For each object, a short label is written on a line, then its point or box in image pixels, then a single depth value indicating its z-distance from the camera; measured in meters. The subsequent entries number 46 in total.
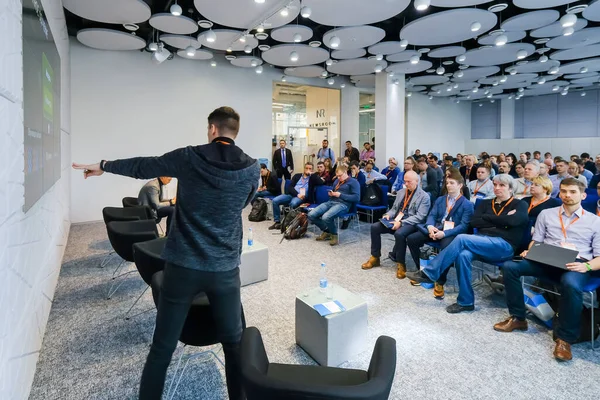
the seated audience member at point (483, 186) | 5.53
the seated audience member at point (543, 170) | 5.58
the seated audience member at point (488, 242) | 3.39
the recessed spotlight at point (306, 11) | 5.12
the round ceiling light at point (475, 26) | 5.78
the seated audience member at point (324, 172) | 7.71
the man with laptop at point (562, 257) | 2.76
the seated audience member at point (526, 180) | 5.03
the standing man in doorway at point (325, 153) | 10.93
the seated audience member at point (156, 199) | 5.32
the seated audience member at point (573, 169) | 6.55
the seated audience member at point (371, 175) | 7.78
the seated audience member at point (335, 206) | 5.71
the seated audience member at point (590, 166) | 10.10
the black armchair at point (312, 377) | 0.96
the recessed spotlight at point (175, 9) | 5.19
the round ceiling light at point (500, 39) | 6.20
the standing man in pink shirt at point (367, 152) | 11.75
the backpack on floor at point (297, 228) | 6.07
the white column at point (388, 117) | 9.95
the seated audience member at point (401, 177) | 7.55
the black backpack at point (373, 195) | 6.52
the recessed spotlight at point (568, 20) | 5.34
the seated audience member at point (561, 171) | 6.41
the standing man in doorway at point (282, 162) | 10.21
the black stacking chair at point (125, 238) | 3.43
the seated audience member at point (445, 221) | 3.98
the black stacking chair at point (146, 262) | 2.60
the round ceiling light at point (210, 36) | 6.23
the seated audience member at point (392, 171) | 8.65
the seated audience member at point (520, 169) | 7.05
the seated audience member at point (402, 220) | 4.40
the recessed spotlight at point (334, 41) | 6.15
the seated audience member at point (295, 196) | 6.89
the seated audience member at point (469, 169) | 8.72
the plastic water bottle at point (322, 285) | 2.83
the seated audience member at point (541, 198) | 3.91
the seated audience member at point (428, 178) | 7.14
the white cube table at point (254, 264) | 3.99
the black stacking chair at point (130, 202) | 5.60
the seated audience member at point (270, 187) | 7.69
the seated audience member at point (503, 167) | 6.55
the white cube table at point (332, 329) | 2.51
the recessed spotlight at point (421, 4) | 4.80
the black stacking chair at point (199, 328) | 1.99
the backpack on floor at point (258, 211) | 7.56
